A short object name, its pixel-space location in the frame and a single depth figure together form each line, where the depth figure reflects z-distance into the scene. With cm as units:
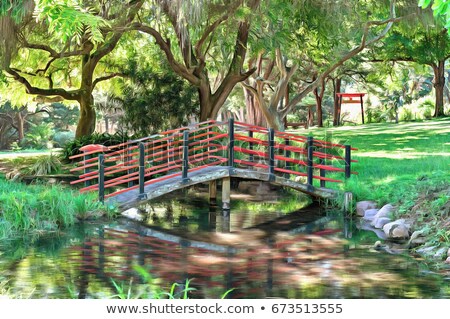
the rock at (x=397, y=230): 1239
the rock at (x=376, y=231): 1266
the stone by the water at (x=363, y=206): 1474
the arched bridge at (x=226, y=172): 1433
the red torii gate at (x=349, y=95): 3506
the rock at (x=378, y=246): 1165
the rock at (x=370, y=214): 1420
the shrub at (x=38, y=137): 3734
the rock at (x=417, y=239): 1170
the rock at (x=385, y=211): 1378
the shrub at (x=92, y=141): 2119
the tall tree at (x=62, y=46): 1213
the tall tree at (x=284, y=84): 2362
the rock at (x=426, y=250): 1106
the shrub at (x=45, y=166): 1953
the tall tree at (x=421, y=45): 2816
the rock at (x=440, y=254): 1065
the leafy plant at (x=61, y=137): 3800
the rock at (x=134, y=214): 1487
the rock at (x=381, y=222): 1344
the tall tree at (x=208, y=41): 1791
